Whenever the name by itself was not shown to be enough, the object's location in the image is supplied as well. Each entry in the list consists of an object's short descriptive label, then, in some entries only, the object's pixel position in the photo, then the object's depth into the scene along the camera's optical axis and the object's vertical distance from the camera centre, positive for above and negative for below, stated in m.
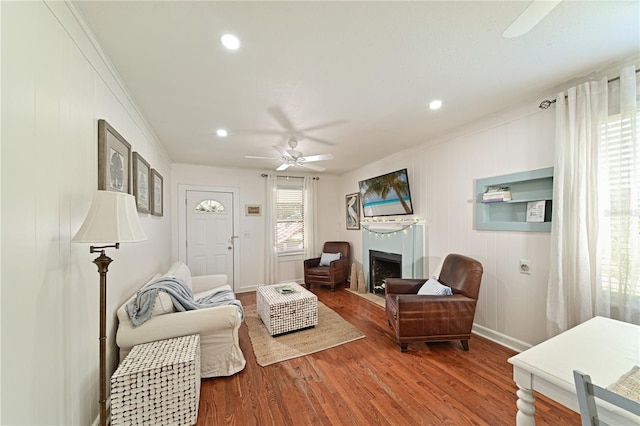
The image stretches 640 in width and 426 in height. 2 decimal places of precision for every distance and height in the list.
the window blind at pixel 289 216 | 5.13 -0.06
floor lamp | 1.13 -0.07
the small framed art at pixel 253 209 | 4.88 +0.09
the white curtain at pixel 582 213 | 1.81 +0.00
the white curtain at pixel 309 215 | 5.29 -0.04
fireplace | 3.55 -0.52
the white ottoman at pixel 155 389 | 1.45 -1.11
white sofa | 1.77 -0.93
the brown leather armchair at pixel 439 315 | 2.38 -1.02
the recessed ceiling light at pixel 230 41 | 1.43 +1.05
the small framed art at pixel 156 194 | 2.83 +0.25
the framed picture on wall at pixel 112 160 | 1.55 +0.39
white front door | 4.45 -0.37
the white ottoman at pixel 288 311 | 2.77 -1.18
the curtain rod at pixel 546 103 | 2.16 +1.00
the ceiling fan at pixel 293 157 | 3.07 +0.74
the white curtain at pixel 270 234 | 4.92 -0.43
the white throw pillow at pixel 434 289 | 2.53 -0.83
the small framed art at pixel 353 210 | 5.09 +0.07
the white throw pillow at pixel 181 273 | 2.77 -0.73
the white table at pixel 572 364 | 0.95 -0.66
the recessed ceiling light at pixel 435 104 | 2.26 +1.06
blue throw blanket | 1.81 -0.73
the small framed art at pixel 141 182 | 2.22 +0.31
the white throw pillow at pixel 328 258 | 4.95 -0.93
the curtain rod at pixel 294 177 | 4.90 +0.79
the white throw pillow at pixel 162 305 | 1.91 -0.75
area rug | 2.43 -1.43
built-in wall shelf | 2.25 +0.12
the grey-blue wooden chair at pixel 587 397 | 0.74 -0.59
